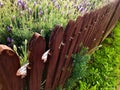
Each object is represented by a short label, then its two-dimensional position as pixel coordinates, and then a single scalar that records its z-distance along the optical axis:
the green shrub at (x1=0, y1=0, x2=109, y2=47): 1.15
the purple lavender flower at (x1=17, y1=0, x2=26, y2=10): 1.23
